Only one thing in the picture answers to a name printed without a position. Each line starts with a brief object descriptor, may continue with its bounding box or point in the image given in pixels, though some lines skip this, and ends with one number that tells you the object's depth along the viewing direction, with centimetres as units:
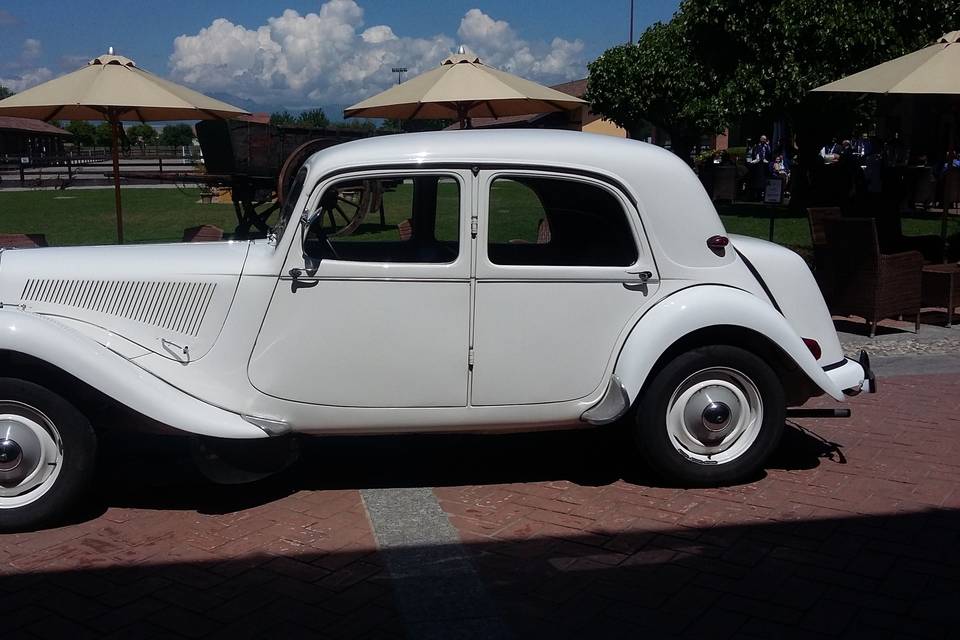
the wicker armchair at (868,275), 794
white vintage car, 424
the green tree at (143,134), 7925
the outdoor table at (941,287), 855
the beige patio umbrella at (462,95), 1074
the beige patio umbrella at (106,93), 955
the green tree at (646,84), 2891
